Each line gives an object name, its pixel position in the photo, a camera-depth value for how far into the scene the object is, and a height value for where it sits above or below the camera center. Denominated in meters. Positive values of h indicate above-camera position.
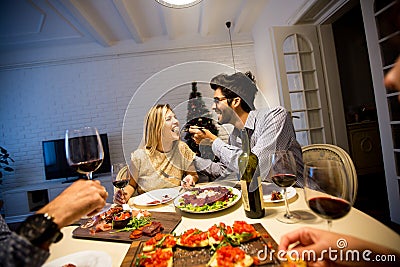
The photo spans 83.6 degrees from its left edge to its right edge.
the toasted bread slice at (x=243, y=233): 0.61 -0.28
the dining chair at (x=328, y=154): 1.02 -0.19
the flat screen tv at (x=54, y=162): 3.51 -0.10
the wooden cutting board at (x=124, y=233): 0.73 -0.29
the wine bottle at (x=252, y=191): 0.76 -0.20
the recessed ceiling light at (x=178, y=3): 1.18 +0.73
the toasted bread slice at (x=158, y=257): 0.55 -0.29
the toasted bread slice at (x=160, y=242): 0.61 -0.28
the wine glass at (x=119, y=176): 1.01 -0.13
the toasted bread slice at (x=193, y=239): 0.60 -0.28
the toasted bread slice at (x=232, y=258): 0.51 -0.29
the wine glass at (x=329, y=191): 0.50 -0.16
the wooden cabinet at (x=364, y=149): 3.52 -0.52
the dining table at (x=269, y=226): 0.58 -0.30
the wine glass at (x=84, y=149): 0.73 +0.01
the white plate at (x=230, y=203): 0.86 -0.27
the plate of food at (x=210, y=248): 0.52 -0.29
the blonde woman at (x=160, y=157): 1.56 -0.11
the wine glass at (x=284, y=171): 0.76 -0.15
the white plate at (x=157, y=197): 1.07 -0.28
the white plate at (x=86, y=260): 0.58 -0.29
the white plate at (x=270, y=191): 0.91 -0.28
